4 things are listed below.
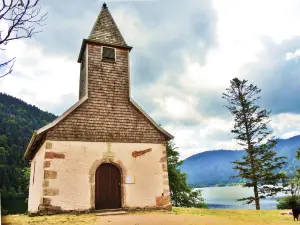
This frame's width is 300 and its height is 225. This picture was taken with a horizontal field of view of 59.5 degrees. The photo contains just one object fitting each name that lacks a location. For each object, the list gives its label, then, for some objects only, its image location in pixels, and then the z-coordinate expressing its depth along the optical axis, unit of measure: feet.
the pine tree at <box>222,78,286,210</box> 72.90
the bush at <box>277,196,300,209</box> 83.86
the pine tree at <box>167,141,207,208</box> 90.17
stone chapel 38.27
